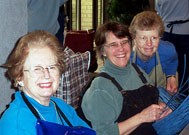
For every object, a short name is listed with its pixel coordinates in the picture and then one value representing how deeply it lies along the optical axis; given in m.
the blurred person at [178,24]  3.39
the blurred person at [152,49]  2.56
